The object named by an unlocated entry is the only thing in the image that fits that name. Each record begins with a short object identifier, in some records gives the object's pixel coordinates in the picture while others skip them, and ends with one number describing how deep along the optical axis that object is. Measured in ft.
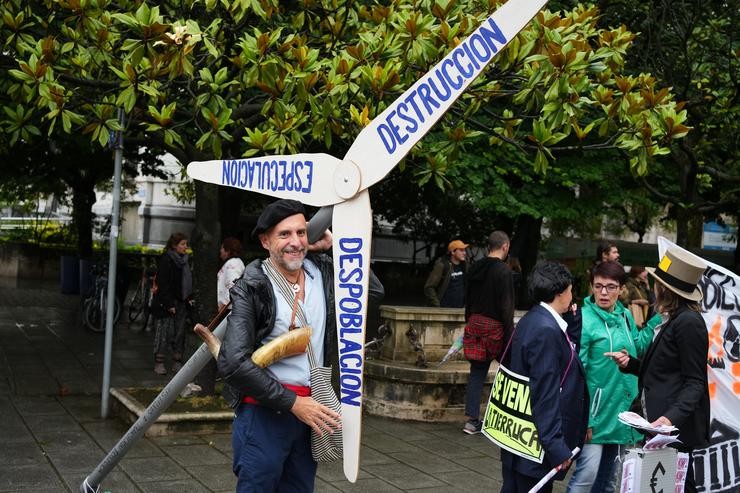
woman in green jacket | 16.89
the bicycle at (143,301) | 48.63
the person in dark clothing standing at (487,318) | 27.02
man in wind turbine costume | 11.74
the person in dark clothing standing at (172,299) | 34.63
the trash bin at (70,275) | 66.33
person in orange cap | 36.60
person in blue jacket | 13.94
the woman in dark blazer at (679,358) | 15.16
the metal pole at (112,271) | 25.73
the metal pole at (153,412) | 12.59
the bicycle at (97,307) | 46.57
